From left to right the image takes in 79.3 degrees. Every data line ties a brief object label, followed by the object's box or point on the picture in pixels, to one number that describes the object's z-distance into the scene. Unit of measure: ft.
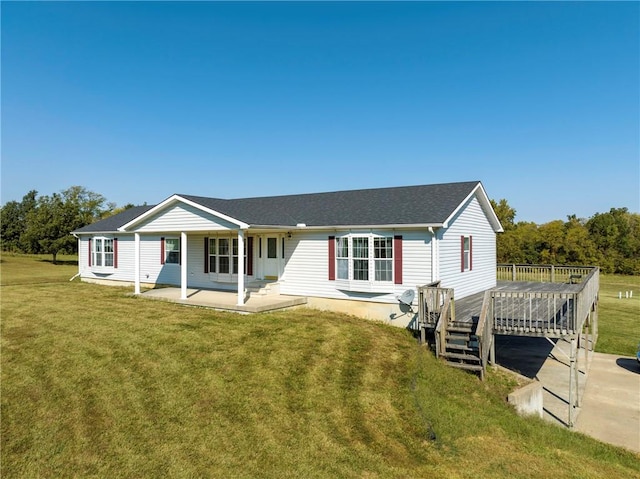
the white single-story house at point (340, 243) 43.80
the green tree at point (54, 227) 122.01
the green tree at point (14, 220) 186.09
